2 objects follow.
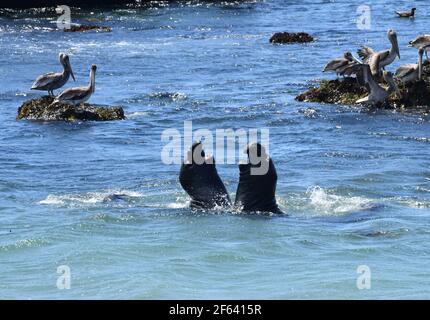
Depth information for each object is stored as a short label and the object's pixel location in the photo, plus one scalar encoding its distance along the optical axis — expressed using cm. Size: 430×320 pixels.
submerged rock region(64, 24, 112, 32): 3656
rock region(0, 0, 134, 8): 4309
